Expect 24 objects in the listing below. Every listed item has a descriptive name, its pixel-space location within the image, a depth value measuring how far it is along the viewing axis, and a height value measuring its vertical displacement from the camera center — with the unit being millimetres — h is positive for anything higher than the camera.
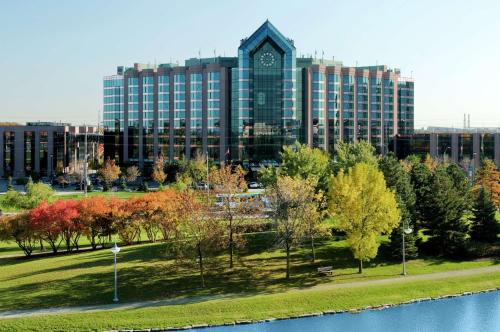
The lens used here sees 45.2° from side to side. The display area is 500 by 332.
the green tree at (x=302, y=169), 54344 -645
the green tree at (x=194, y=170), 95606 -1410
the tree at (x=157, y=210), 50594 -4186
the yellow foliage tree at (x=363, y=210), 43094 -3438
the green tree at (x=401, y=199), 46688 -3034
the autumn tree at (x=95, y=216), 51562 -4784
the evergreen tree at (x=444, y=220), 48406 -4743
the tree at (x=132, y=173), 107106 -2139
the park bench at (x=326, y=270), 42750 -7747
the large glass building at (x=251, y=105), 108688 +10965
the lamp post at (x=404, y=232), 43156 -5131
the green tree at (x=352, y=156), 55719 +578
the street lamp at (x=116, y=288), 37625 -8119
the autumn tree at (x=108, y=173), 101438 -2071
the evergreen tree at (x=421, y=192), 50366 -2561
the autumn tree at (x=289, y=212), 41188 -3469
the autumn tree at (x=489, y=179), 67312 -1957
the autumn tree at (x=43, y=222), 50688 -5168
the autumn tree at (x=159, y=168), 99250 -1303
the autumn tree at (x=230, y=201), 44094 -2966
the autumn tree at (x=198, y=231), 40938 -4787
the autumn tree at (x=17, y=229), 51031 -5854
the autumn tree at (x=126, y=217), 52322 -4865
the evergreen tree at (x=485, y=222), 51156 -5137
